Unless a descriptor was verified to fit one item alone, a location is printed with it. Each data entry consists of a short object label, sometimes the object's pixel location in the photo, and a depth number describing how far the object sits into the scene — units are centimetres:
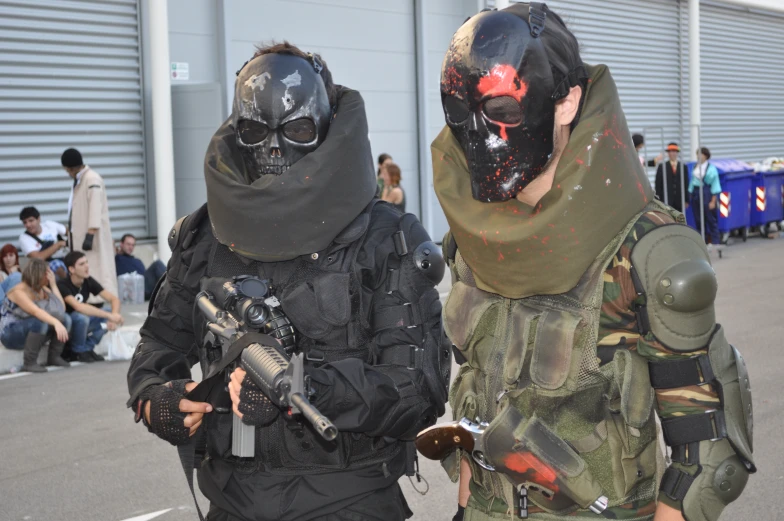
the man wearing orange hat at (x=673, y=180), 1647
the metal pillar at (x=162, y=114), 1254
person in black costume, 260
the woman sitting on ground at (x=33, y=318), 862
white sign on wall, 1356
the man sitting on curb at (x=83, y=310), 899
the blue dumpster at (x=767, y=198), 1936
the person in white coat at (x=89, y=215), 1069
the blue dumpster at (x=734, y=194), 1828
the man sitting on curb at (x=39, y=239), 1076
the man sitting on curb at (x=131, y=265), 1222
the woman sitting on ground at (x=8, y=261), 994
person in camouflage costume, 205
